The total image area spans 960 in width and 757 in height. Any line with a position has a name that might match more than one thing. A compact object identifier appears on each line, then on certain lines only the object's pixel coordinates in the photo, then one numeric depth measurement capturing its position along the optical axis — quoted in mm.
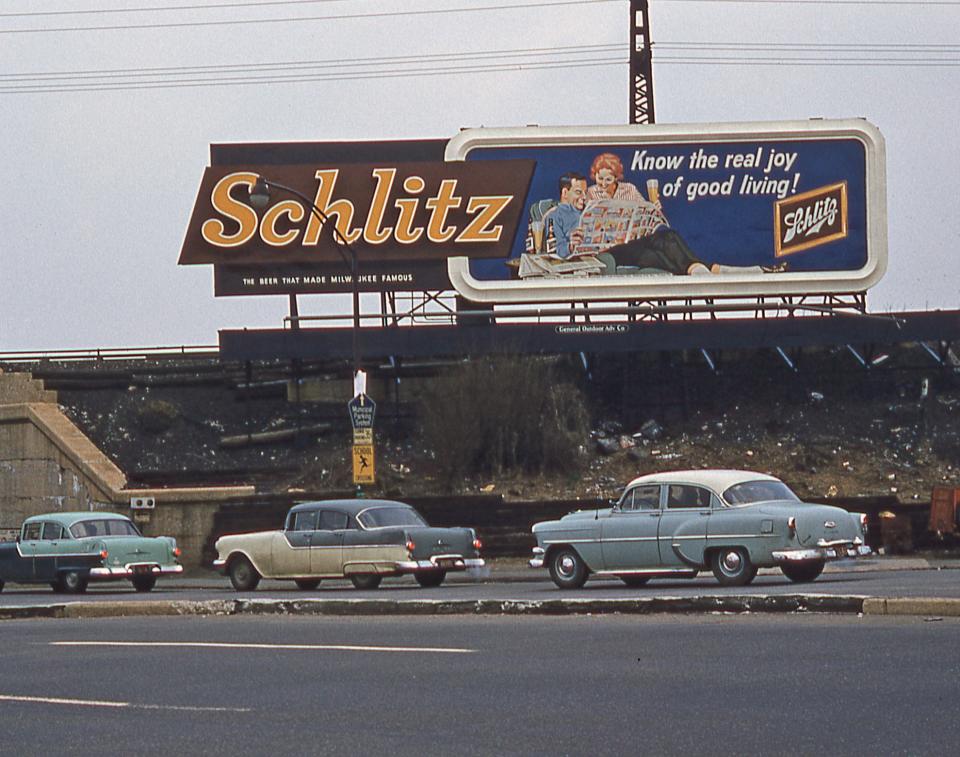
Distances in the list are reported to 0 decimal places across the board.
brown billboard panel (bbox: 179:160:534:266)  48438
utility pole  56156
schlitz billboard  48500
